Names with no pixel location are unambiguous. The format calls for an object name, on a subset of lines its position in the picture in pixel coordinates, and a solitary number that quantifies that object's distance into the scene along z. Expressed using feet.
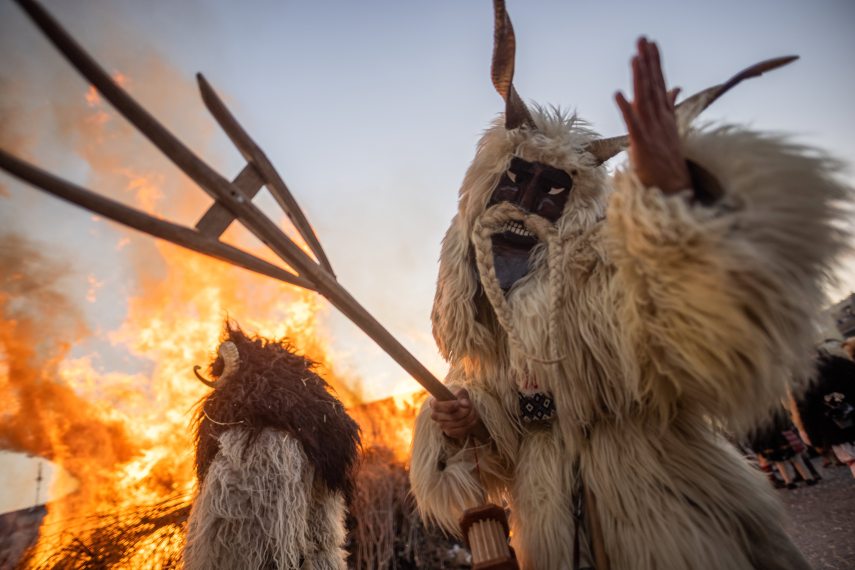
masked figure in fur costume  4.01
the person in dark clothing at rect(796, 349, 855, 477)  15.26
